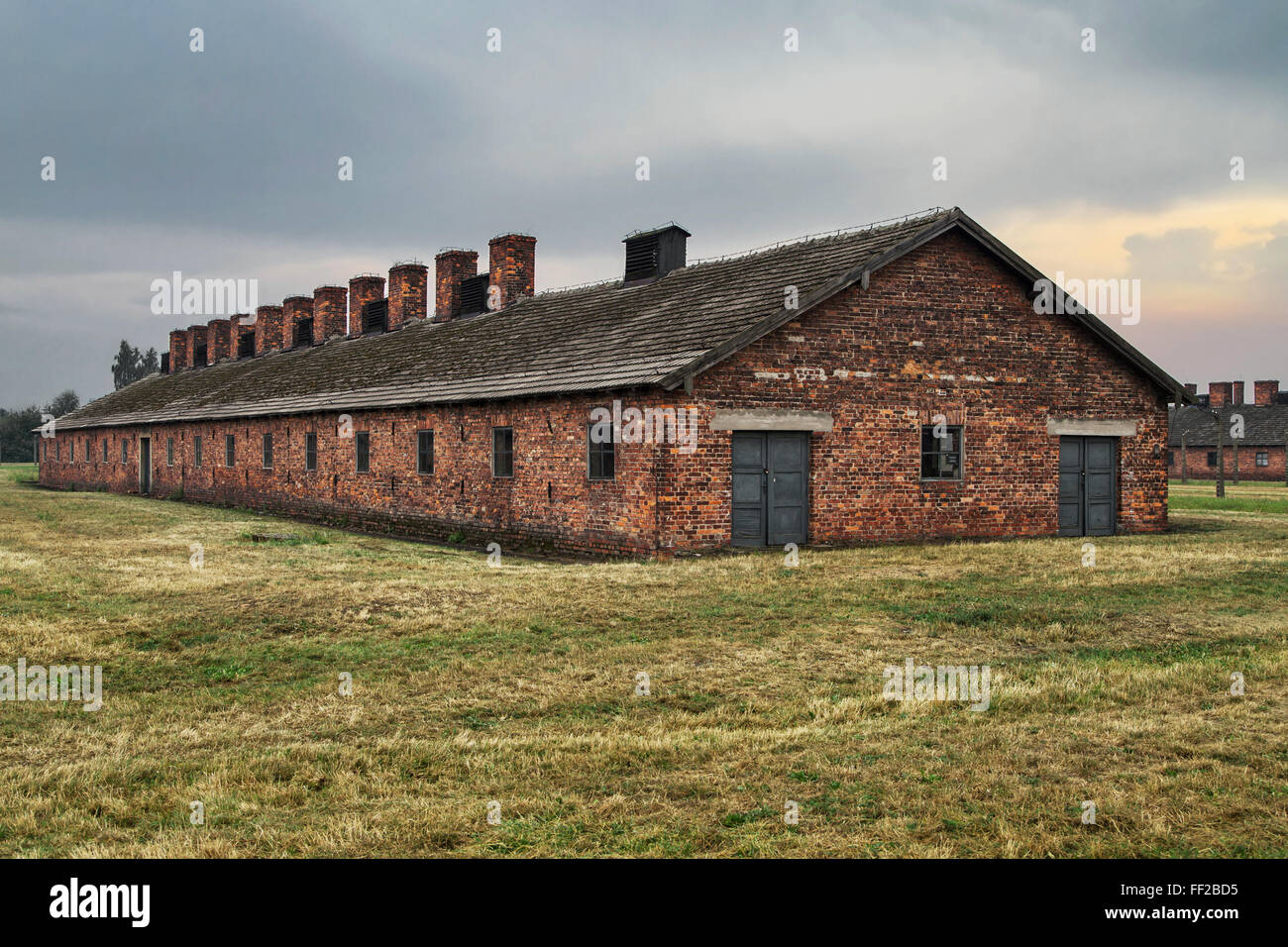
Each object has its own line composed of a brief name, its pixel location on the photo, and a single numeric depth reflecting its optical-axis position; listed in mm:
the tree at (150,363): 112750
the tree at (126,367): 110000
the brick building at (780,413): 17641
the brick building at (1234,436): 64312
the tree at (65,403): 99438
